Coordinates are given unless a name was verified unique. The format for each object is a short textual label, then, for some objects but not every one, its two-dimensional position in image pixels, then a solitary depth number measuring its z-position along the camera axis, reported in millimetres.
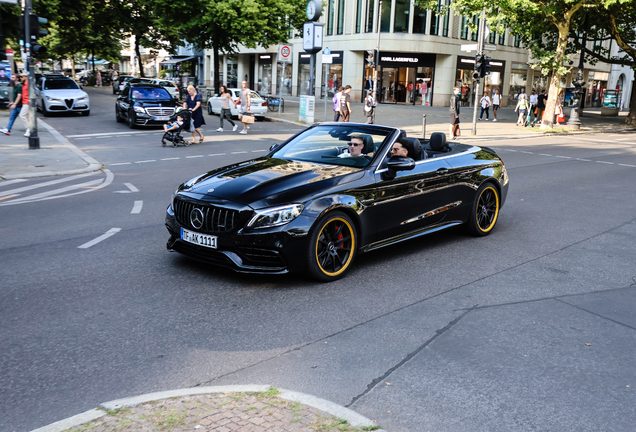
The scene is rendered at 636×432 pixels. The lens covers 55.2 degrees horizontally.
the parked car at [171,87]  39806
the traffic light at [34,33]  15297
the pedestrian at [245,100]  24688
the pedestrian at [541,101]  34719
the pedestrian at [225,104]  22702
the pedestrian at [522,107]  32344
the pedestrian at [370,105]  26141
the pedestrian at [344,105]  25141
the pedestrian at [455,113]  22859
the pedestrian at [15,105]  18812
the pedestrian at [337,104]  25344
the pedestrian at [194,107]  19172
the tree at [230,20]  32469
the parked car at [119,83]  47119
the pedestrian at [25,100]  16397
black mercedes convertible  5328
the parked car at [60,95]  26017
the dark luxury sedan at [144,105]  22708
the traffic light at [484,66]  24234
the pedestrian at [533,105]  34844
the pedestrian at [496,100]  35719
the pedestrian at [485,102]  34891
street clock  26703
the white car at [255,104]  29141
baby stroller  18031
